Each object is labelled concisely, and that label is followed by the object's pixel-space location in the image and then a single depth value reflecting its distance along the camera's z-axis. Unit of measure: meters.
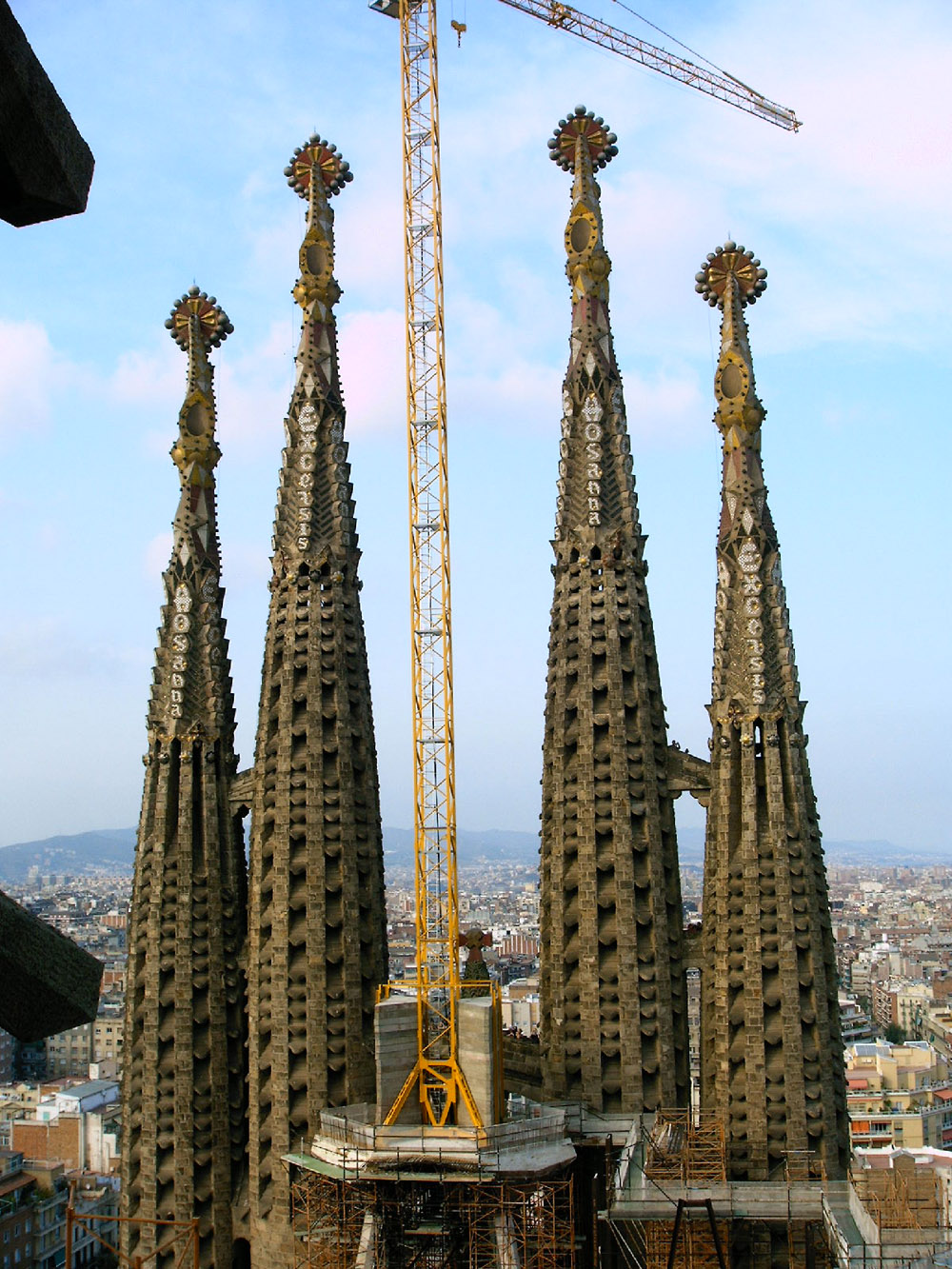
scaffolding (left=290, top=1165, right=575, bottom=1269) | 34.97
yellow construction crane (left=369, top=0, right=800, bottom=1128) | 37.97
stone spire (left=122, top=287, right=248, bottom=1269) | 39.47
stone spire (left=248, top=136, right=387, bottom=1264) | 38.50
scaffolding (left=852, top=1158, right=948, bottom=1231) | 31.61
